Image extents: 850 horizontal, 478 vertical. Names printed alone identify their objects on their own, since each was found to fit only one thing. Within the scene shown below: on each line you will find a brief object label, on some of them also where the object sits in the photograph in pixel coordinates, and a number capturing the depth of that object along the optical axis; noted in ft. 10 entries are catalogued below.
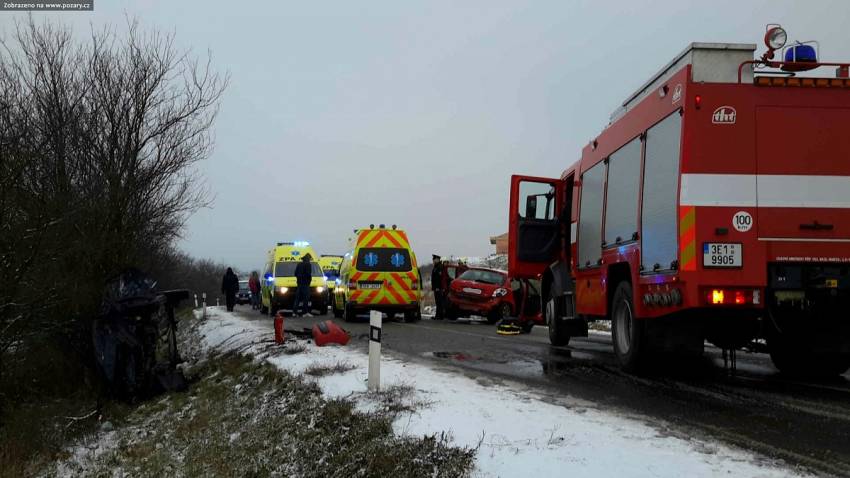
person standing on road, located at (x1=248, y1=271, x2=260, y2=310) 102.55
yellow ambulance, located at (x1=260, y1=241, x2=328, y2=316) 75.10
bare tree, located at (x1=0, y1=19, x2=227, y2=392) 30.60
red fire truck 20.49
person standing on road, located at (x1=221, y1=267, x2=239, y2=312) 91.66
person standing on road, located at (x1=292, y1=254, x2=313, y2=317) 62.03
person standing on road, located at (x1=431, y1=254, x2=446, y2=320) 69.82
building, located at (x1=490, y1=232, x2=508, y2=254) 269.62
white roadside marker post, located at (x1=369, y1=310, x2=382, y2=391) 20.95
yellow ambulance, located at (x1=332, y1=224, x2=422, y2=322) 58.75
